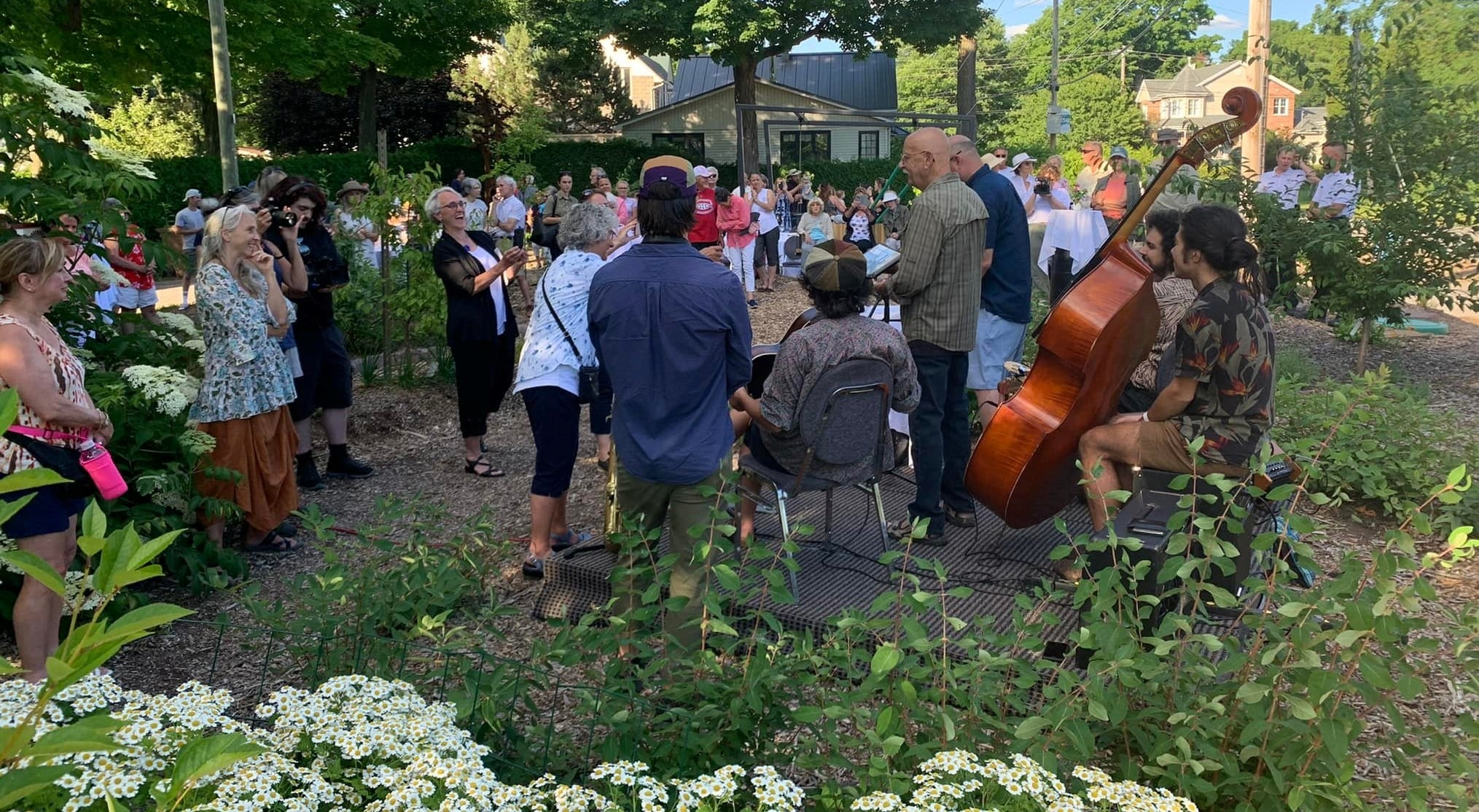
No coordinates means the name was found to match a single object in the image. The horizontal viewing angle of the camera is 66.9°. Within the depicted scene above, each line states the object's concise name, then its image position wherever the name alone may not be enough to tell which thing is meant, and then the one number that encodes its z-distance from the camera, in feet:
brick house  270.67
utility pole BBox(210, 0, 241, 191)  33.65
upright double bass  13.74
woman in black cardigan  20.61
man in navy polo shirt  17.94
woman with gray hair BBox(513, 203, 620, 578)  15.56
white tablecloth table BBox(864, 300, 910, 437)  19.51
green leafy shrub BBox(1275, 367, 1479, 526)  17.47
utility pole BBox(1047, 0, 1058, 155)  112.47
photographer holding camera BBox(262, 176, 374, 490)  21.13
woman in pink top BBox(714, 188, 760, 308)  43.83
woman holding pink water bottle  12.21
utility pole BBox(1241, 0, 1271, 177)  39.50
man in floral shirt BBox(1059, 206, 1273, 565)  12.71
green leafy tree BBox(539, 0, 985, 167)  95.55
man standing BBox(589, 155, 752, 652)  11.69
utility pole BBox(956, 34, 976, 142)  92.48
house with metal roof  134.41
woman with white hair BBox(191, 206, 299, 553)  17.15
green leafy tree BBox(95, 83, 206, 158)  102.73
